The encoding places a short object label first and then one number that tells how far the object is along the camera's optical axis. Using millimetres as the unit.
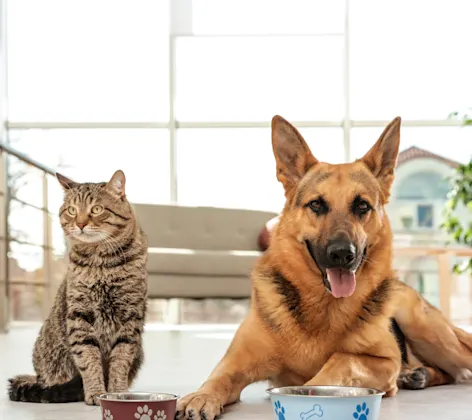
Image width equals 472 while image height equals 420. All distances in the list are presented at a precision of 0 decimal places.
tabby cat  2223
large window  8602
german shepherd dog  2088
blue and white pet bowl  1495
